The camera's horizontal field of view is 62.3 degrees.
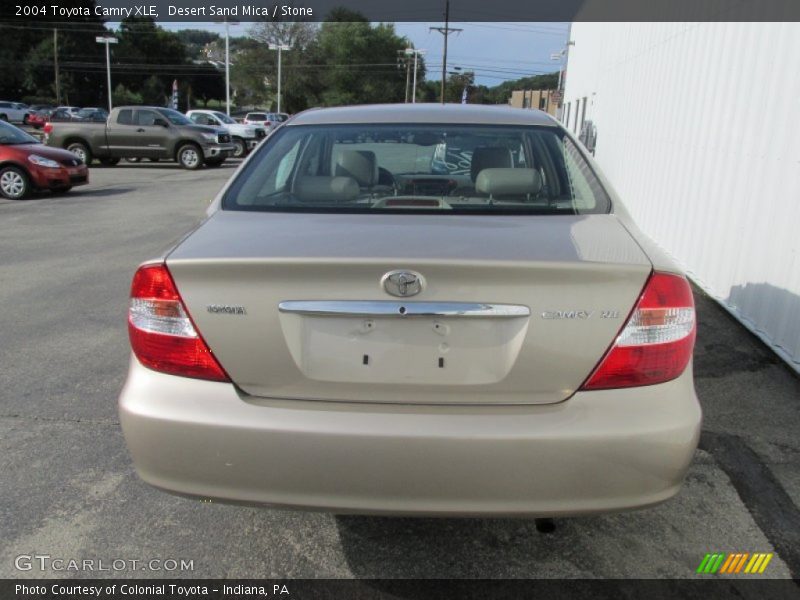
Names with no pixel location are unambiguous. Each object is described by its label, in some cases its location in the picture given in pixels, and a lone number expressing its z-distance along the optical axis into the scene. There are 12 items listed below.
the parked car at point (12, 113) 46.56
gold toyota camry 1.93
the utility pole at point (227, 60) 49.72
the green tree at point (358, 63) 86.00
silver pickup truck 20.34
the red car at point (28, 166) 12.45
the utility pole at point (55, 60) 61.89
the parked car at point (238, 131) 27.05
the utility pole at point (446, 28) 62.94
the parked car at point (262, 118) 36.68
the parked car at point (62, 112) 35.34
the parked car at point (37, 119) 43.75
